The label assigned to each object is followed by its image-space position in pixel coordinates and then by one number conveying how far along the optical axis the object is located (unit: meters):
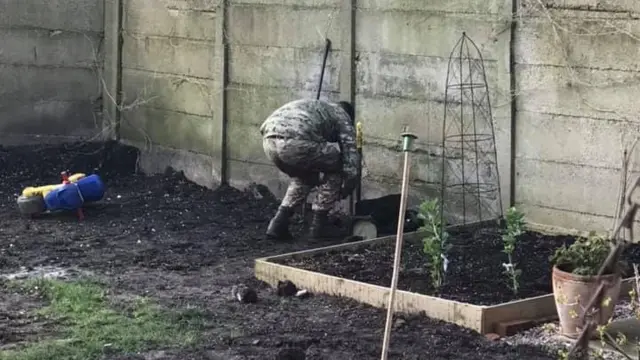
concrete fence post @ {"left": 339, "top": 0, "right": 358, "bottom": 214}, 8.26
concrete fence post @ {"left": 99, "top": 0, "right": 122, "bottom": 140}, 10.52
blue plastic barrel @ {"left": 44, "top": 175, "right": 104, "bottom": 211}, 8.49
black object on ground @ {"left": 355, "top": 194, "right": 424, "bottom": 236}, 7.68
